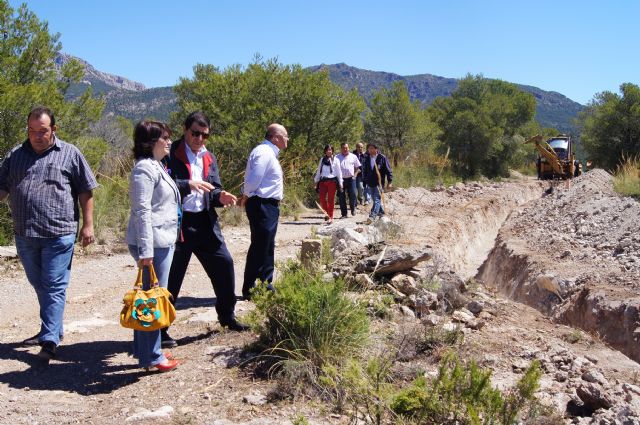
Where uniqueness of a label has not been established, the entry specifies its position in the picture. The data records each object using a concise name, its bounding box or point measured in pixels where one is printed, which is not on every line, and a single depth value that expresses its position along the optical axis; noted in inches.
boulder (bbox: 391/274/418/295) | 245.6
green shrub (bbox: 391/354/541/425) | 129.6
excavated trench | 311.4
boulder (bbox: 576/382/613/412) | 152.4
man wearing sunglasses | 195.5
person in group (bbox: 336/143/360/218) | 558.3
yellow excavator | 1158.3
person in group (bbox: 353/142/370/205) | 674.8
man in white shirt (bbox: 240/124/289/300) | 231.3
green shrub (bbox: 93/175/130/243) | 410.6
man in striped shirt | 182.5
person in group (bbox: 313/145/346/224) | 519.8
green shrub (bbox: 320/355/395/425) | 133.6
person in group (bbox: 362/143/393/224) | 529.0
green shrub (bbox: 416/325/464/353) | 191.5
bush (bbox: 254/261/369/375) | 168.2
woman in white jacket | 163.0
